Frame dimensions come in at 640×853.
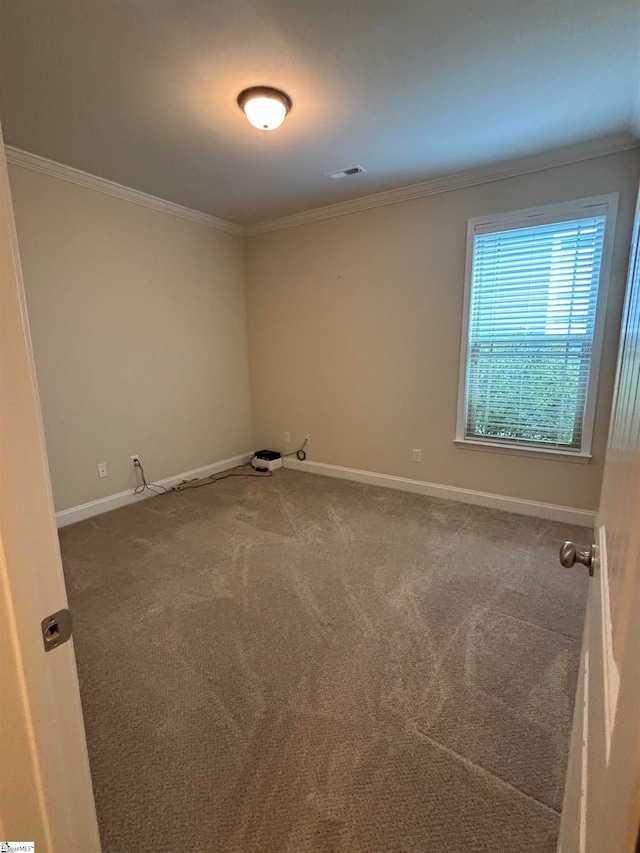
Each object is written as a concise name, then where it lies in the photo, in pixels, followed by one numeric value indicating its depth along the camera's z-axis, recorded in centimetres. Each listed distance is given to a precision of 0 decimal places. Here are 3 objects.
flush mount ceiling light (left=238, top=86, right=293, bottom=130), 206
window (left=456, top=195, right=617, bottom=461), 280
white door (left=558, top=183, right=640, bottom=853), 34
